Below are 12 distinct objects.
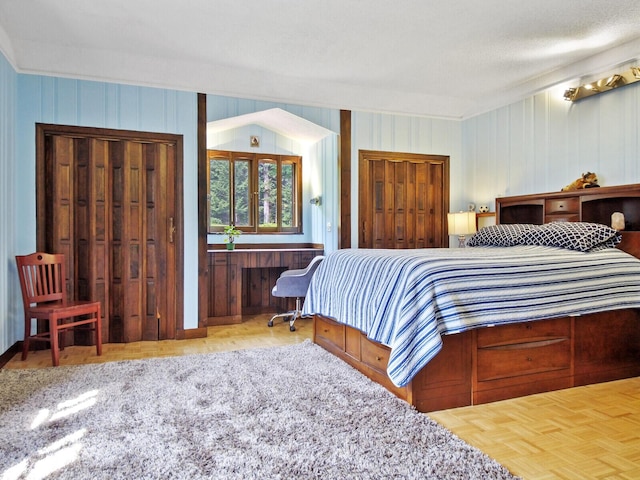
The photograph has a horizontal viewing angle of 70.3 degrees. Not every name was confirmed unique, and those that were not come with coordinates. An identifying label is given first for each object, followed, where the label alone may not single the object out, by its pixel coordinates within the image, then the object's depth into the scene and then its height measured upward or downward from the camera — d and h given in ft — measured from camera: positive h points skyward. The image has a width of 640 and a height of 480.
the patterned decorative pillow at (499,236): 12.30 -0.06
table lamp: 16.83 +0.42
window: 19.30 +1.94
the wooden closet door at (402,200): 17.58 +1.40
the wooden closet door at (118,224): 13.56 +0.39
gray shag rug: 6.03 -3.10
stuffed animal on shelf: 12.93 +1.49
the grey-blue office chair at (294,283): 15.70 -1.65
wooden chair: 11.37 -1.65
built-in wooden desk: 16.90 -1.70
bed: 8.07 -1.59
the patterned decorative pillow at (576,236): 10.57 -0.06
